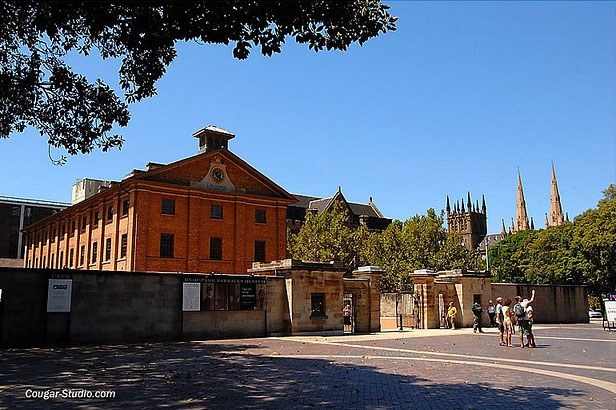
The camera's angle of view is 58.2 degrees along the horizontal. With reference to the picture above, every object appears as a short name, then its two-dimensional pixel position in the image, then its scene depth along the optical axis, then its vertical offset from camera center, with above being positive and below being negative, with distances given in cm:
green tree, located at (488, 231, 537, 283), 6869 +501
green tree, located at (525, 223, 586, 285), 5522 +375
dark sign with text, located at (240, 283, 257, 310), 2462 +20
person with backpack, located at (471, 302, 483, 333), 2732 -98
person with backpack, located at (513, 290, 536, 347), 1923 -83
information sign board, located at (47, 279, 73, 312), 1995 +34
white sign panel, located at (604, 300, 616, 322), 3003 -95
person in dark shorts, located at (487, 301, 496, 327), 3059 -97
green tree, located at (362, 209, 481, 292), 5359 +459
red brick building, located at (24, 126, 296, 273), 4294 +699
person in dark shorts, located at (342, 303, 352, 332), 3022 -105
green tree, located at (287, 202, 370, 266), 5447 +570
